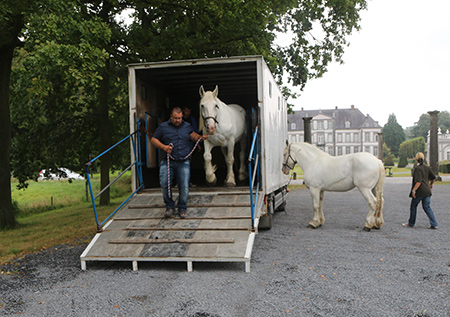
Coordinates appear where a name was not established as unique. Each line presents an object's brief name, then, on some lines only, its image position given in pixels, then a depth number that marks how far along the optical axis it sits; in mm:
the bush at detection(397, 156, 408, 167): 45750
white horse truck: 5555
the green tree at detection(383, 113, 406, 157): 82244
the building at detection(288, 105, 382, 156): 78125
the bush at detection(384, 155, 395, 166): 47812
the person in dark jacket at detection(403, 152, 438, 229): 8477
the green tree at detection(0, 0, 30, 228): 10391
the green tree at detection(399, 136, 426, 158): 68875
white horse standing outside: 8242
